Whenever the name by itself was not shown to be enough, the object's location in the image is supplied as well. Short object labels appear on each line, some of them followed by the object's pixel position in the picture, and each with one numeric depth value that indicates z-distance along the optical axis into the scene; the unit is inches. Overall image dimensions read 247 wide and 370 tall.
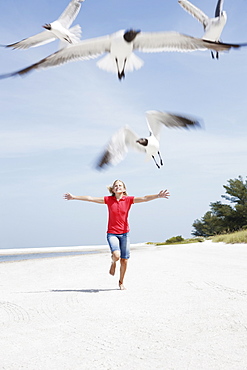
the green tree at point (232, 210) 1382.9
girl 262.5
